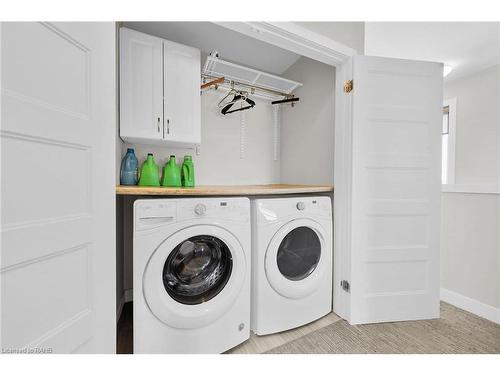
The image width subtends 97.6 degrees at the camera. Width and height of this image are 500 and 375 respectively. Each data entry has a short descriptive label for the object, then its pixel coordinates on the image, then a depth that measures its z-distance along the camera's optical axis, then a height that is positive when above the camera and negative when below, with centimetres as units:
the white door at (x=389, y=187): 159 -3
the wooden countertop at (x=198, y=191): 119 -6
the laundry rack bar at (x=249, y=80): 200 +104
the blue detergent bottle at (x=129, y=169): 171 +10
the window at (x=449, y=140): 233 +48
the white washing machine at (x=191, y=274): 114 -54
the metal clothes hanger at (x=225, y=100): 219 +87
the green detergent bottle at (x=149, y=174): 172 +6
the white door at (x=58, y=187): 61 -2
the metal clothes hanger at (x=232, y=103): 207 +78
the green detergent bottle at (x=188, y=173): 193 +8
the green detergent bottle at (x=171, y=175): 184 +6
